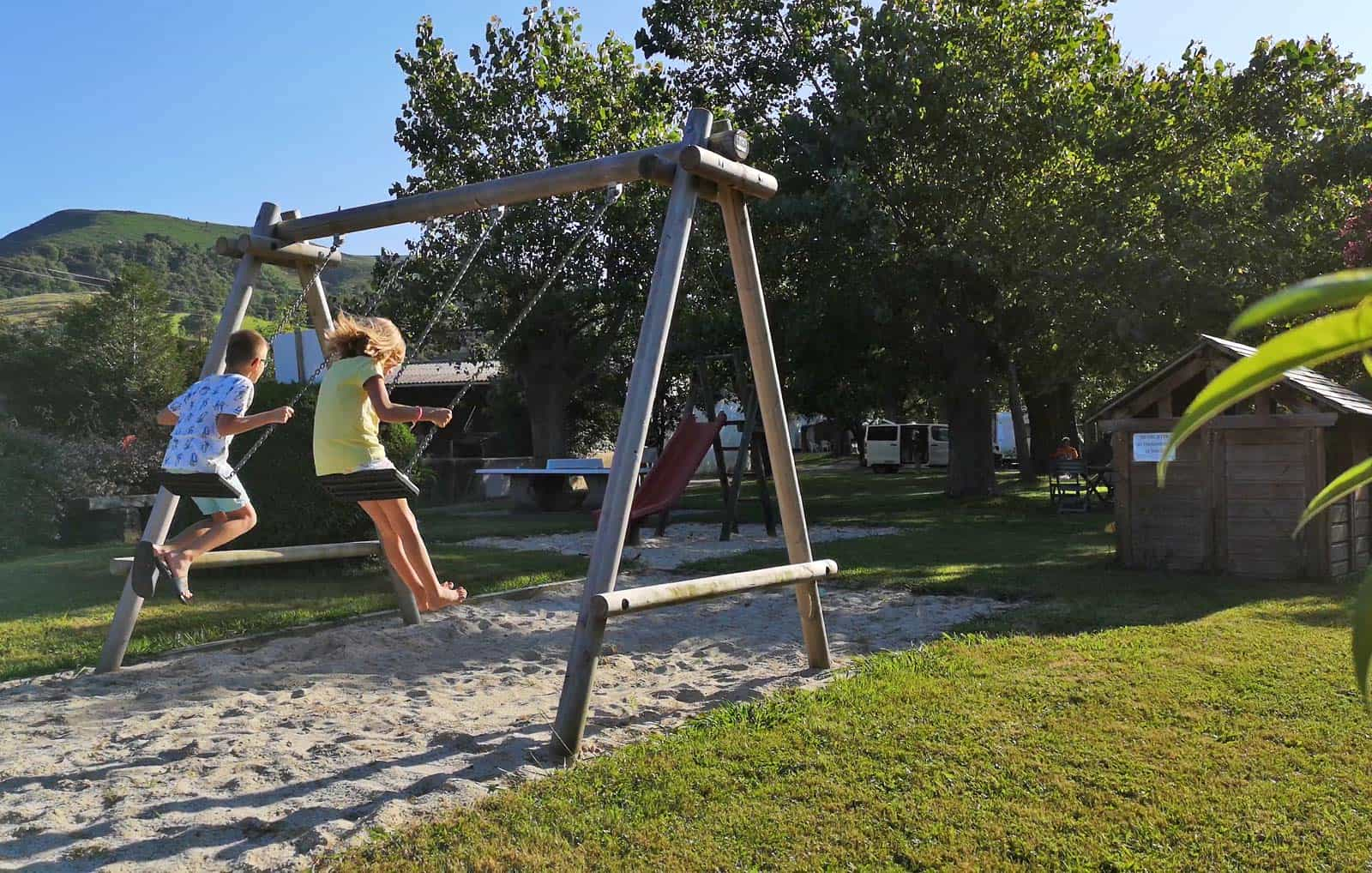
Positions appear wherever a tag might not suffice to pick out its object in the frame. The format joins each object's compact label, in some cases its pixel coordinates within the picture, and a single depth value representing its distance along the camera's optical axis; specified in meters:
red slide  10.83
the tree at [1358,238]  14.95
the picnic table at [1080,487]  17.69
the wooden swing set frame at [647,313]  4.30
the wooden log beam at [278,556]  5.62
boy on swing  5.21
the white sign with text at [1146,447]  8.95
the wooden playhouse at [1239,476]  8.33
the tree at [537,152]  18.27
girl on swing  5.32
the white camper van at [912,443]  37.25
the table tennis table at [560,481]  18.38
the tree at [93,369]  32.69
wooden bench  14.12
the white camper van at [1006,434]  47.47
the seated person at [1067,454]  22.39
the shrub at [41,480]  12.88
